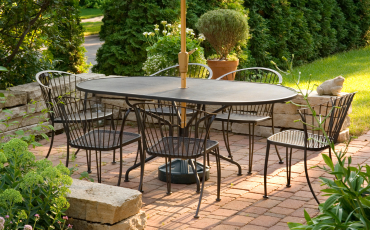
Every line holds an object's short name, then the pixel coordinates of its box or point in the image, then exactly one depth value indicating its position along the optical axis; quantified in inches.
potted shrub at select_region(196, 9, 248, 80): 278.5
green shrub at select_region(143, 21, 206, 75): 238.5
